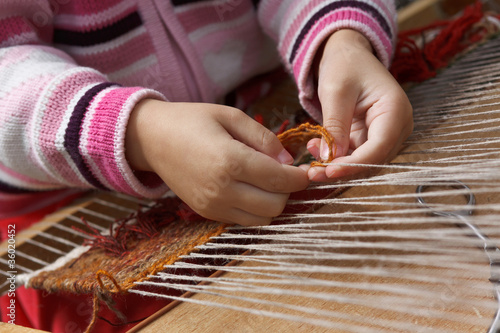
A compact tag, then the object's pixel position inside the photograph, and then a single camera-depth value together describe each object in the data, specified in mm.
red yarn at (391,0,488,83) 815
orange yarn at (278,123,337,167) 510
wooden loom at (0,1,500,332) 391
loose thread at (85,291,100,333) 498
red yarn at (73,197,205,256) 606
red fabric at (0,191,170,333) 517
